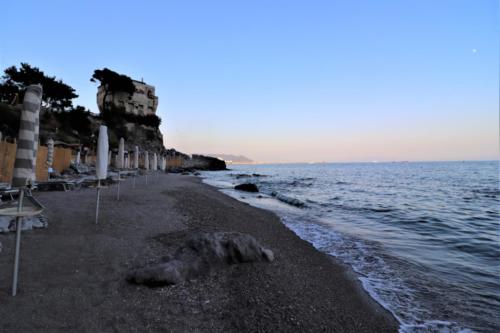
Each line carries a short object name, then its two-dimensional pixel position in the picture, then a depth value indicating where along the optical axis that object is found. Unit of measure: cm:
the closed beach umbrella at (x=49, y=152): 1398
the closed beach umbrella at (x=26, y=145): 303
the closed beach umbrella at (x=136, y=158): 1892
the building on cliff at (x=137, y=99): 6594
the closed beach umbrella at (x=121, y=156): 1199
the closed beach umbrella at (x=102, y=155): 686
